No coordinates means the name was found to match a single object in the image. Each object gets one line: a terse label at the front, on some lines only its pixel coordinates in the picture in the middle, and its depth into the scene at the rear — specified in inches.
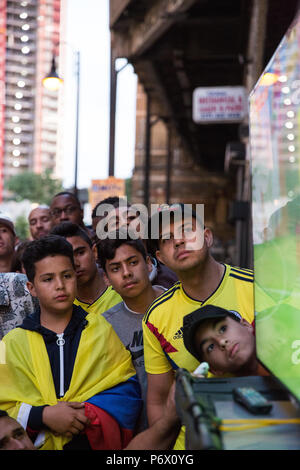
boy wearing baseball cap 87.2
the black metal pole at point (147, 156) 753.0
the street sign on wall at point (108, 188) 505.7
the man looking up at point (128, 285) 130.3
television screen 69.6
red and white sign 414.0
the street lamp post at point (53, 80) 598.9
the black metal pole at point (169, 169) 859.0
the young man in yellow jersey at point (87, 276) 151.3
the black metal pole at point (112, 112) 504.4
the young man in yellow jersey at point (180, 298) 107.3
